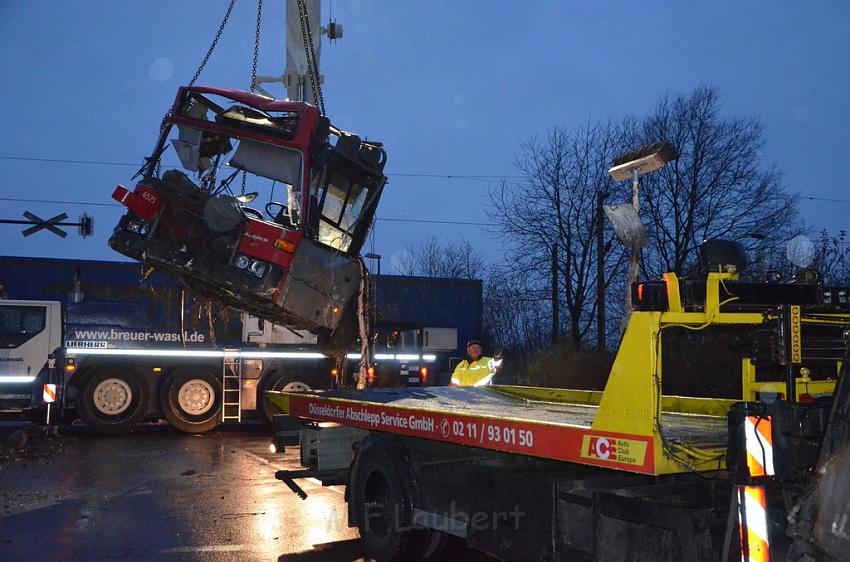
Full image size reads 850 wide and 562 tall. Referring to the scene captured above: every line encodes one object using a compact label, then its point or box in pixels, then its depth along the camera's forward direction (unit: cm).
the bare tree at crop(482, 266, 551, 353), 3500
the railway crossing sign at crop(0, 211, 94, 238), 2488
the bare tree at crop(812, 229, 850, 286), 1845
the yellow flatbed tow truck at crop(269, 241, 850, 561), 359
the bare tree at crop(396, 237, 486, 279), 5172
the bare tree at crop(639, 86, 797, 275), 2388
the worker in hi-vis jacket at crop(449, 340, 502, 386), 952
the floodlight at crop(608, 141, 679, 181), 639
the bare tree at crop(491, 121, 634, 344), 2492
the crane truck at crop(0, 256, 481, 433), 1465
